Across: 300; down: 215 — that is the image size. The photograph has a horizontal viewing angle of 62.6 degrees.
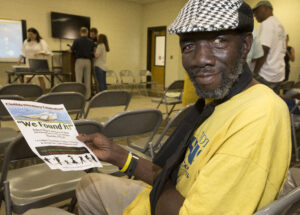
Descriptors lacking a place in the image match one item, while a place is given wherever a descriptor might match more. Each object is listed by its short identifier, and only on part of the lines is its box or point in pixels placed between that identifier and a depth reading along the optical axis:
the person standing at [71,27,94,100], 5.80
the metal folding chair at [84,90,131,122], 2.58
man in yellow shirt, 0.61
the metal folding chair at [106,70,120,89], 9.48
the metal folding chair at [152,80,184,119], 4.17
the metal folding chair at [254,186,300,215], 0.55
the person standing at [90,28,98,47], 6.62
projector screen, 7.18
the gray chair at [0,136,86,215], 1.20
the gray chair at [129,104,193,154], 1.81
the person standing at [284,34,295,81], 6.23
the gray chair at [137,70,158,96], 9.26
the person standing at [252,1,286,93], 2.91
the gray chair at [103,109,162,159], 1.67
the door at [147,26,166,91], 9.74
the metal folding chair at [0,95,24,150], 1.91
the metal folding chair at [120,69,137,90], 9.58
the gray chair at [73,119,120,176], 1.39
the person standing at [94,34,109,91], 6.13
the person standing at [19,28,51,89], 5.99
